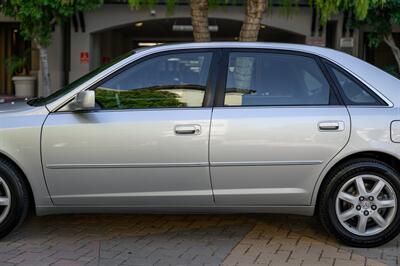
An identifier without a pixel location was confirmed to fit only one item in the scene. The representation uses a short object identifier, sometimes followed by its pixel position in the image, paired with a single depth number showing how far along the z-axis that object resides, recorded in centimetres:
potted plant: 1384
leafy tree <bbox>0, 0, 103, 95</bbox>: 995
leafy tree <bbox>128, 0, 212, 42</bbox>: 739
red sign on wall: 1378
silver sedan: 471
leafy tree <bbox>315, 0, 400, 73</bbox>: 1049
